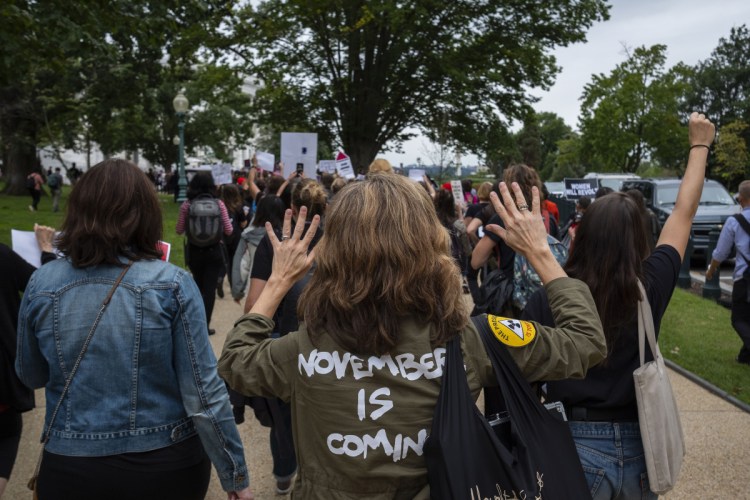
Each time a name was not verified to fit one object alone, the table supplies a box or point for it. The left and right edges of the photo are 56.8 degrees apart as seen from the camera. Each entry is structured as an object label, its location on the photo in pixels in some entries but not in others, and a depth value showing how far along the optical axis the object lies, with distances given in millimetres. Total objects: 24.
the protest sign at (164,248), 2556
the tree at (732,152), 37219
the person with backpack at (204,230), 7336
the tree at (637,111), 38938
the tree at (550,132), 112938
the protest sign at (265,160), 14050
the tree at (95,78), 7969
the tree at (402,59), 24422
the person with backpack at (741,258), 6867
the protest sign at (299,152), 12453
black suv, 15812
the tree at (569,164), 51056
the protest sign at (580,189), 16391
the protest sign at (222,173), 13570
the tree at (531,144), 96125
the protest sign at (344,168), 13219
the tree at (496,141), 28359
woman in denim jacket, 2264
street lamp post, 24005
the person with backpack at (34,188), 27344
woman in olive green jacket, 1753
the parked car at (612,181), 23875
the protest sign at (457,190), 12102
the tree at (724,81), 55906
